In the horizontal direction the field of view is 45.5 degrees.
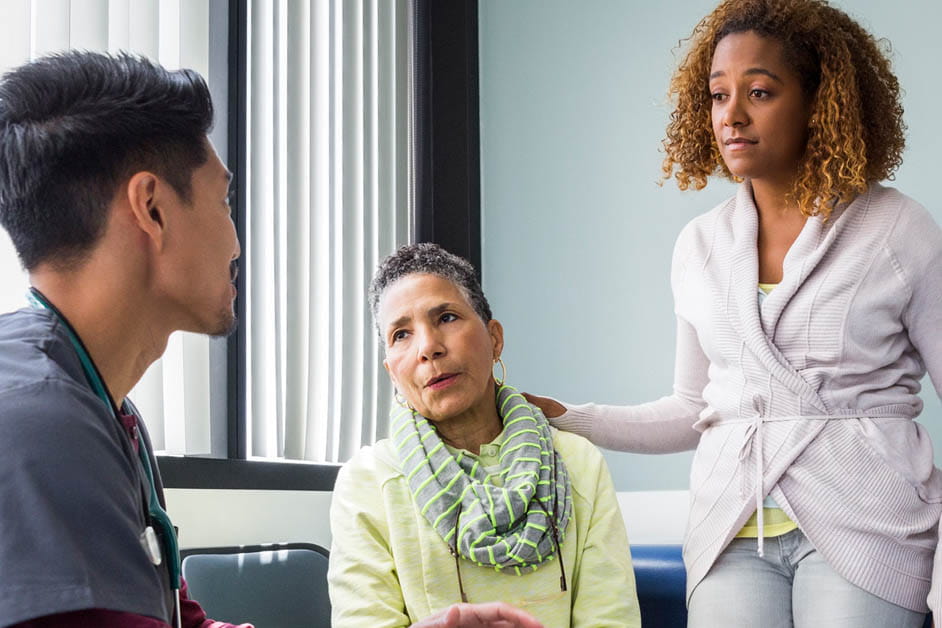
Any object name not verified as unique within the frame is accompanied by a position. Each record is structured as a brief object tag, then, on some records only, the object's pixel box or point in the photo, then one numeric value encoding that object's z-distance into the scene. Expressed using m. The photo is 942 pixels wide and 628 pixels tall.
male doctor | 0.90
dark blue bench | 2.25
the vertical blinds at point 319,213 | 2.78
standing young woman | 1.86
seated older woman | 1.83
